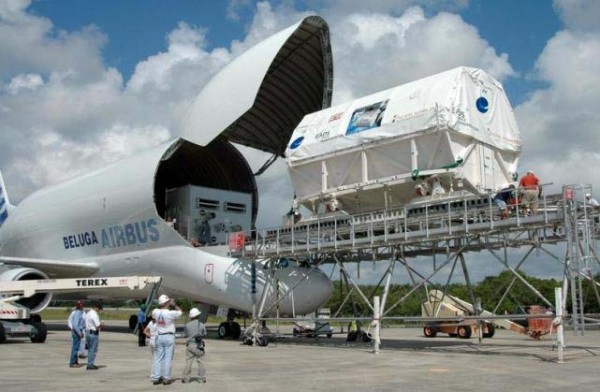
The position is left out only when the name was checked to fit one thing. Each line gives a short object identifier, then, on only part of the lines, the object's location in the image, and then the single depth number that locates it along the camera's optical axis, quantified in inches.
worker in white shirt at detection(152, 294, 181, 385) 459.8
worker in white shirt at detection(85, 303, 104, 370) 565.6
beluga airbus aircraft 976.3
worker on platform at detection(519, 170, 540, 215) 686.1
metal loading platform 661.9
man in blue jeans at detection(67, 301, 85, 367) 596.1
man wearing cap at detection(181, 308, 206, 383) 468.1
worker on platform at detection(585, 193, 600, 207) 674.7
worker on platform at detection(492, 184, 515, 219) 694.5
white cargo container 754.2
